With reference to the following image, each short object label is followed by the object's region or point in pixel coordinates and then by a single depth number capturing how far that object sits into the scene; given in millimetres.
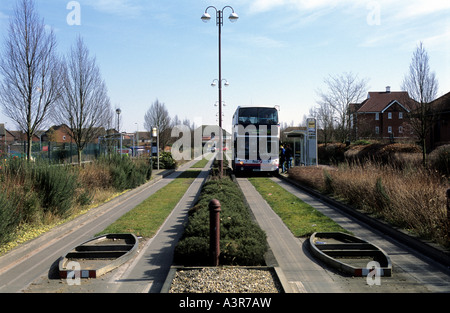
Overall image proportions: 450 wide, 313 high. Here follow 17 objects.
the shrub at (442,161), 14555
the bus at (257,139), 25703
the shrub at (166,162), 36594
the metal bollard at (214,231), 6012
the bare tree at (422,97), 20359
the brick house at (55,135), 80012
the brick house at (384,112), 67500
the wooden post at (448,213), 6695
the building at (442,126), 27484
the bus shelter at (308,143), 26375
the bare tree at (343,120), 43469
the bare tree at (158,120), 47031
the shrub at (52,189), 10266
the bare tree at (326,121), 46125
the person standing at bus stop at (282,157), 29022
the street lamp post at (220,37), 20391
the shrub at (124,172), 17266
